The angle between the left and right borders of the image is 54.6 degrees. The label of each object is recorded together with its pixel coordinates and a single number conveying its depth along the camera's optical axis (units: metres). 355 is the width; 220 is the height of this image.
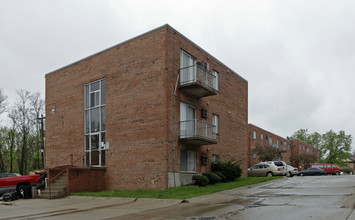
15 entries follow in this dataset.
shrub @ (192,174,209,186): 19.38
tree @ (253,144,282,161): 46.44
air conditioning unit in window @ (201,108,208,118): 22.44
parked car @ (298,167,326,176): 37.79
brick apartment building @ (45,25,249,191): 19.45
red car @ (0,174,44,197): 19.52
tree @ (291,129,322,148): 92.25
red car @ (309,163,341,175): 42.44
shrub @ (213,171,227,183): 21.58
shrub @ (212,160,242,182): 22.33
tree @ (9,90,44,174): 50.06
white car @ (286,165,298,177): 31.93
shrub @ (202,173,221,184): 20.41
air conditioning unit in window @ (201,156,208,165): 21.95
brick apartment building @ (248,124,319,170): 49.41
